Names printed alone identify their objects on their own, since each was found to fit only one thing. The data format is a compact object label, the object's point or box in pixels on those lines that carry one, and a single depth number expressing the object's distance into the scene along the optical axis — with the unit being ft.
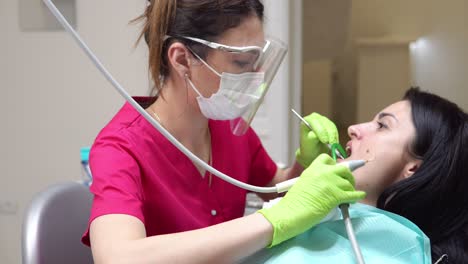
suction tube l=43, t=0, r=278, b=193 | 3.41
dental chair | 4.26
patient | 4.10
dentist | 3.62
